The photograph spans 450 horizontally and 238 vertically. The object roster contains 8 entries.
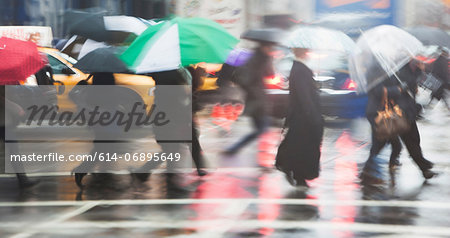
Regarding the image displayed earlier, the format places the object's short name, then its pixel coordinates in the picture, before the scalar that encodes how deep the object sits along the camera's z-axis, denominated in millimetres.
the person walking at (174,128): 14739
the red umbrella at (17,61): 13460
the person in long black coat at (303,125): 14172
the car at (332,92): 24877
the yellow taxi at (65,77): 24516
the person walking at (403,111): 15385
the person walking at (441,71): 29847
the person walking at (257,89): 16572
